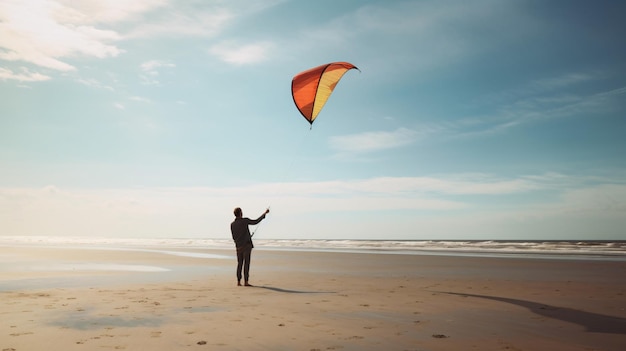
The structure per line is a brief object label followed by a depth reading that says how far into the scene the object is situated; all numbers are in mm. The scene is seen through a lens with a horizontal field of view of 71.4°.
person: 12584
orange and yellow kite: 12648
